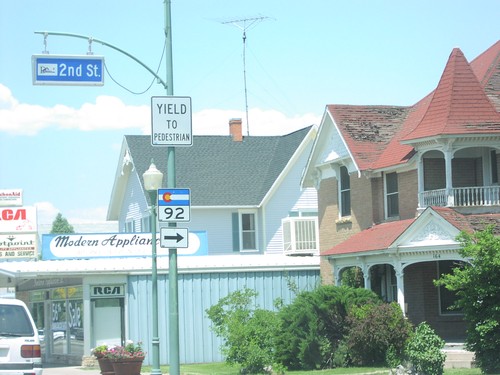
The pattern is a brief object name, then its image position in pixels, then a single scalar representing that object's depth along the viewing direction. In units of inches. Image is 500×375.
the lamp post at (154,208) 897.5
